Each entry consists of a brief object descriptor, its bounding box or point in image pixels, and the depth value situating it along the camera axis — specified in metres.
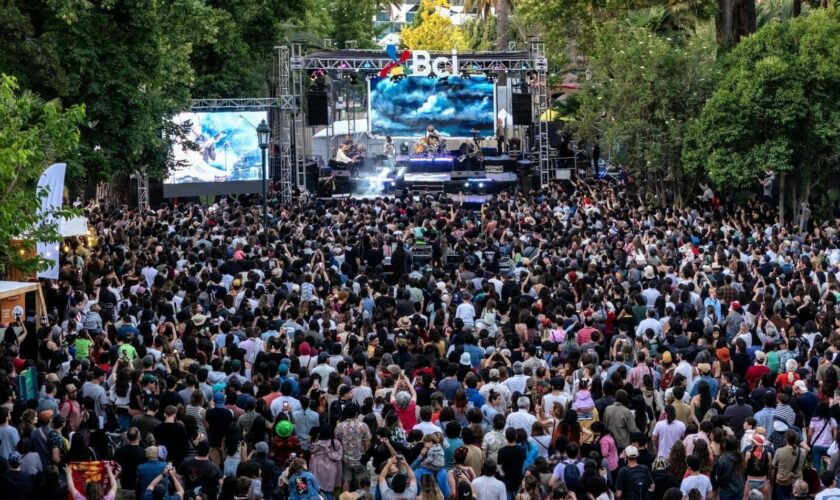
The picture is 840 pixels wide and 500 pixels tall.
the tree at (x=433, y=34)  77.19
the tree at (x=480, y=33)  71.38
